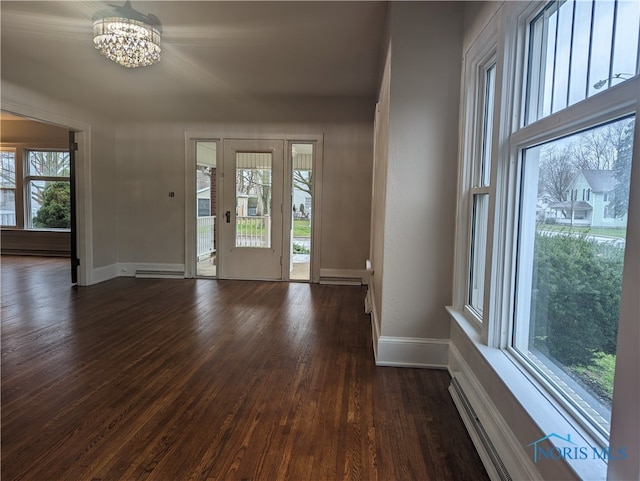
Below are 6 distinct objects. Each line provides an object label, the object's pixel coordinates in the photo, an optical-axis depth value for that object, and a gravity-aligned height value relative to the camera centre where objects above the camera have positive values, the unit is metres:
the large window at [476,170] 2.30 +0.31
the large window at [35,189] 8.11 +0.40
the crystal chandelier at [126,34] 2.96 +1.36
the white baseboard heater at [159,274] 6.04 -0.97
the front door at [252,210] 5.82 +0.06
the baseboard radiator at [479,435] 1.58 -1.01
